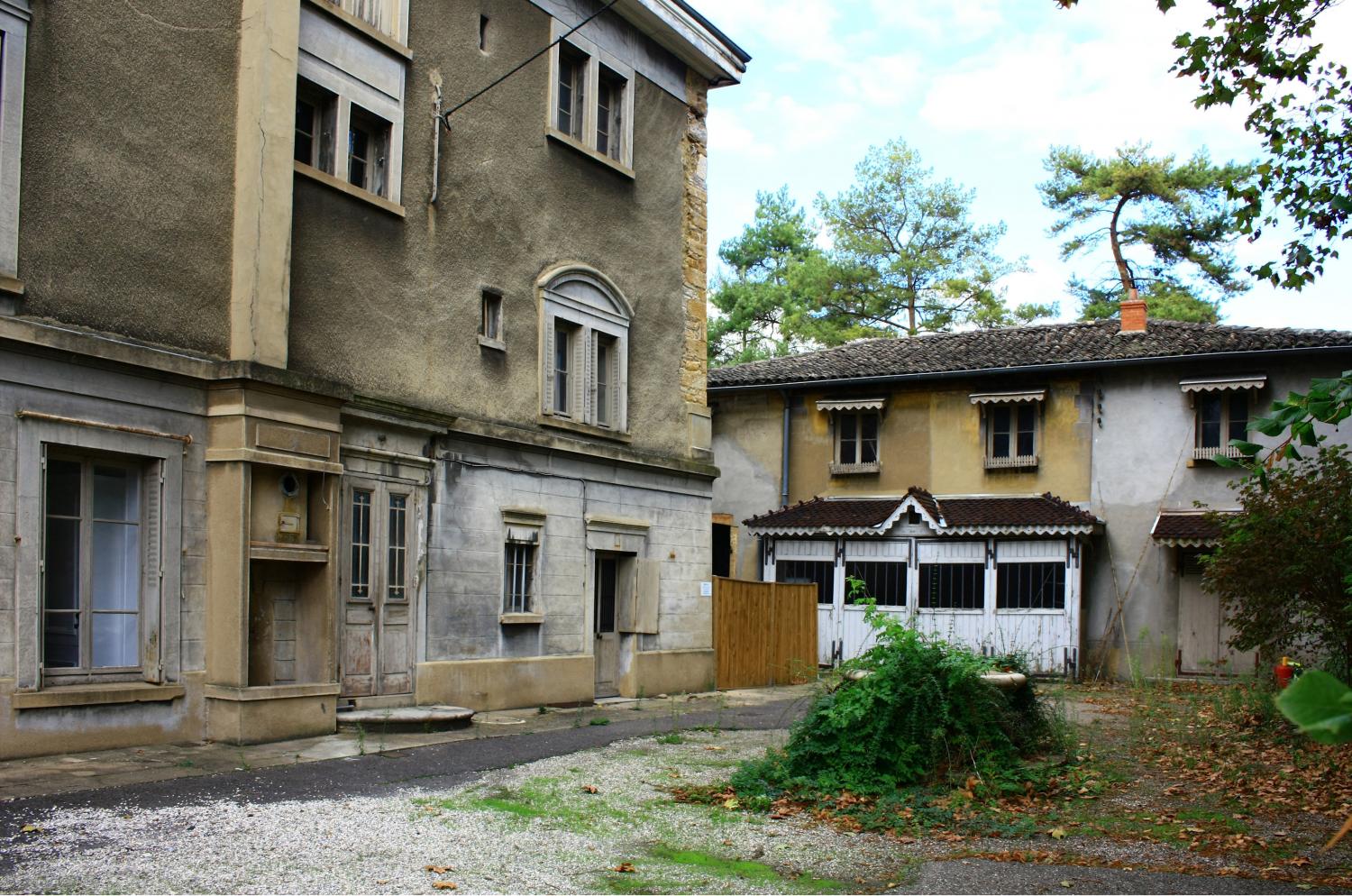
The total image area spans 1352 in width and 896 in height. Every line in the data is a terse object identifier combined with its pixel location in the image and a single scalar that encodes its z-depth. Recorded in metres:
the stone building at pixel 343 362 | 10.01
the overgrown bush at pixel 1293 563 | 12.50
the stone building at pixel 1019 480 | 23.16
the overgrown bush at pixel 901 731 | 8.80
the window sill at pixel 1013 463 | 24.88
